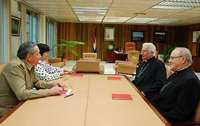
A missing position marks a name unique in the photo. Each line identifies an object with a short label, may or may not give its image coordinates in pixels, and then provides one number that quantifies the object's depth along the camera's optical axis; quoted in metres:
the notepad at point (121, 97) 1.95
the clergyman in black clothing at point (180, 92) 1.78
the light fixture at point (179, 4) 4.73
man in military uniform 1.78
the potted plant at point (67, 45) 8.83
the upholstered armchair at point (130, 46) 10.34
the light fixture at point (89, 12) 6.13
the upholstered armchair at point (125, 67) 6.23
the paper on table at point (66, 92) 2.02
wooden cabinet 8.34
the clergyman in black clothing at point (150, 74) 2.72
